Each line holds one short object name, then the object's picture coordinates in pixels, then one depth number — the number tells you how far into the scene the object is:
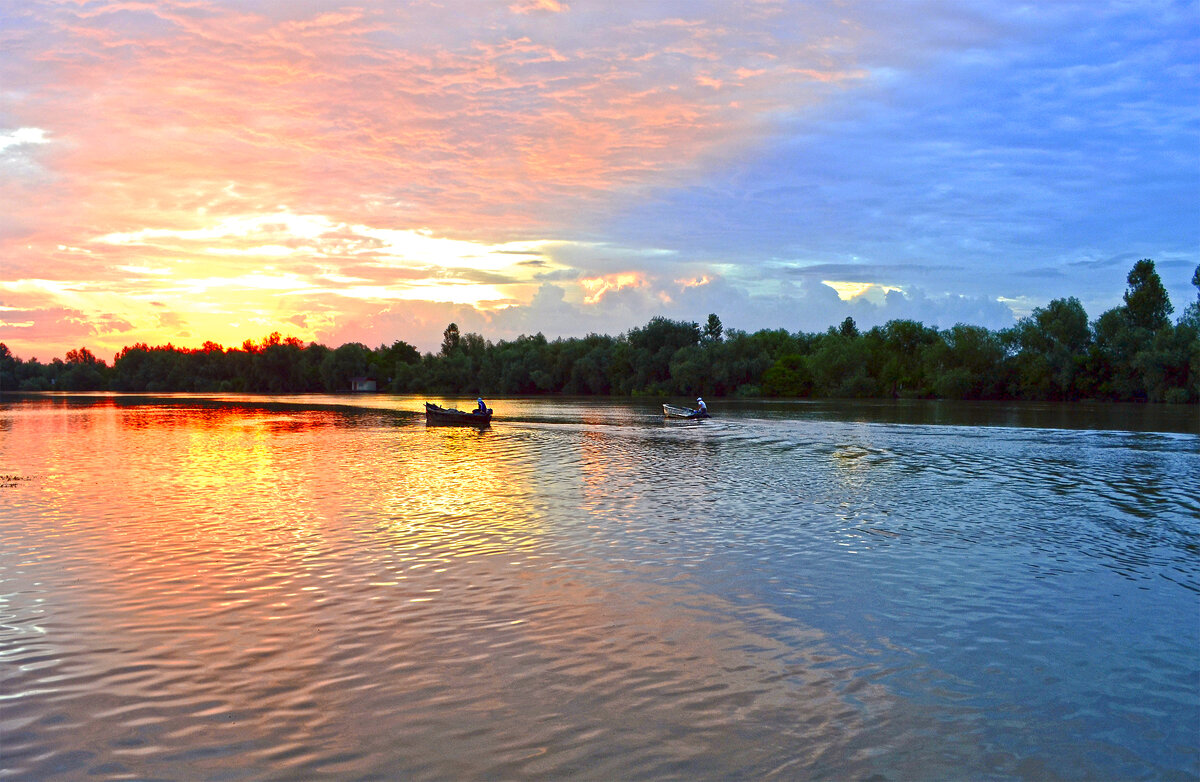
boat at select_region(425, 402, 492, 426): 54.84
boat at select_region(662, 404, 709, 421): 63.22
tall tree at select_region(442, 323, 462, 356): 180.06
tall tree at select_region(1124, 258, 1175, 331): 94.56
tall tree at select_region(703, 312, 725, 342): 138.11
